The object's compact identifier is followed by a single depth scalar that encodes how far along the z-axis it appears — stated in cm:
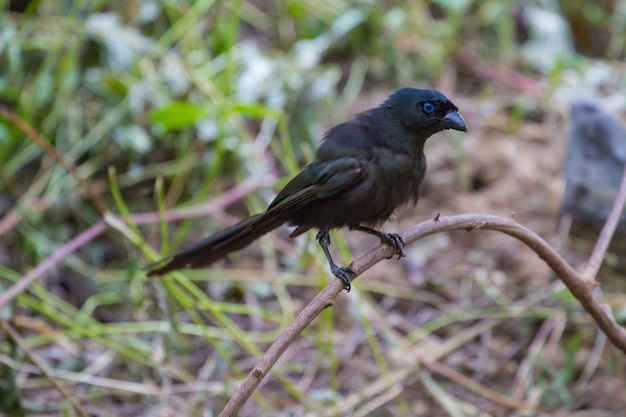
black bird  522
